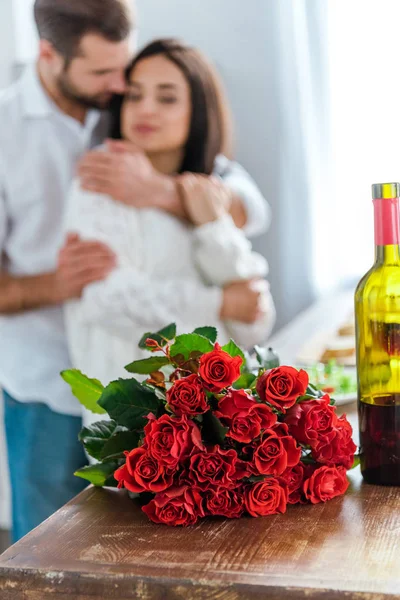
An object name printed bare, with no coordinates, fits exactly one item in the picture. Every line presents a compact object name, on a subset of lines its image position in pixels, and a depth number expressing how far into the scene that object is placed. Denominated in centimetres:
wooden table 114
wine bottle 133
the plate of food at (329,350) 232
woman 208
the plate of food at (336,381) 179
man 208
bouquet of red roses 126
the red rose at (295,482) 130
